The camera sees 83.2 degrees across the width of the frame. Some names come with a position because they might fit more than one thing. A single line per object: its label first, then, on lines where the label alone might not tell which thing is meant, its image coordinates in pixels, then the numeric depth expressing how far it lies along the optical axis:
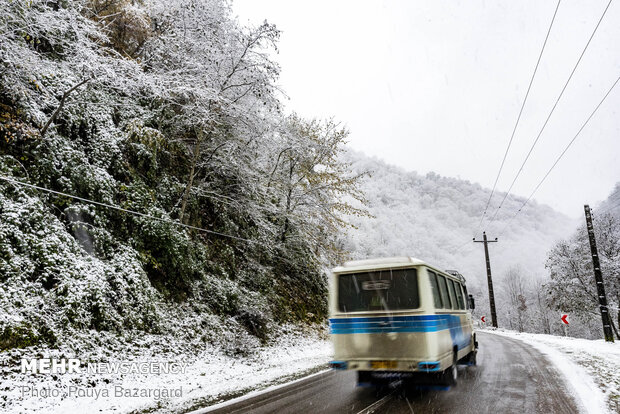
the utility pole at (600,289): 18.86
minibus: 6.87
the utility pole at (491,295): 32.25
